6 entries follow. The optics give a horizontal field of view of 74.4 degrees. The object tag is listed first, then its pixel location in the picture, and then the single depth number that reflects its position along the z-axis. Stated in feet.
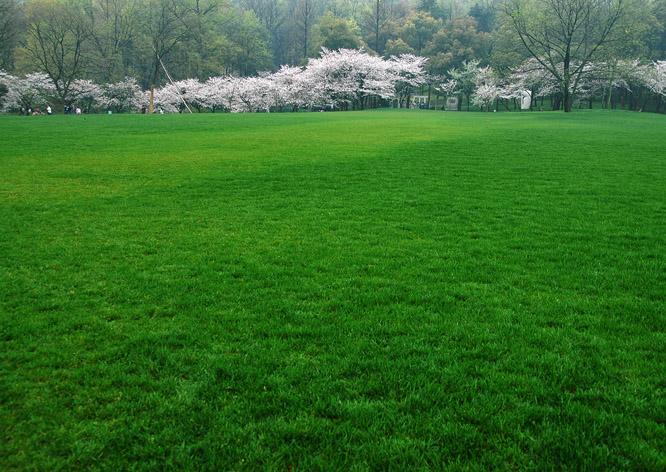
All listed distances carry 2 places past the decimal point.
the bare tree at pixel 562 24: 135.23
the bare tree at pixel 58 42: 180.86
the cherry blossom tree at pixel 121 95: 197.80
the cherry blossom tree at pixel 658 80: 167.98
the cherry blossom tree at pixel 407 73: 203.10
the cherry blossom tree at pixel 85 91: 190.49
